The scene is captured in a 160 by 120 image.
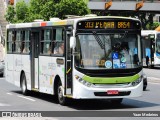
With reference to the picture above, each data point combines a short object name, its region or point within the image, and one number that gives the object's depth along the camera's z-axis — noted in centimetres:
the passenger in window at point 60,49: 1895
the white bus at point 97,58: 1767
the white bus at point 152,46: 5049
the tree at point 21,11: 5994
